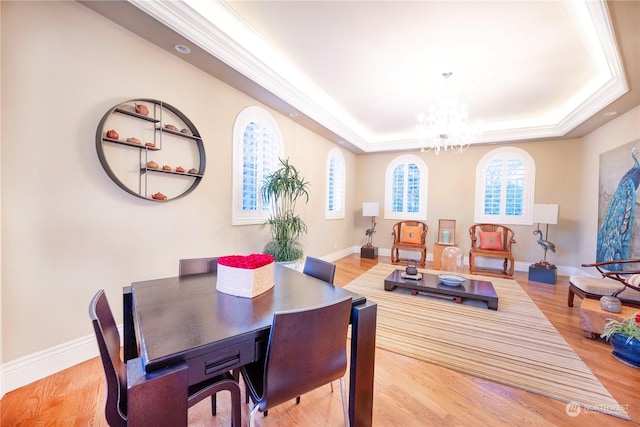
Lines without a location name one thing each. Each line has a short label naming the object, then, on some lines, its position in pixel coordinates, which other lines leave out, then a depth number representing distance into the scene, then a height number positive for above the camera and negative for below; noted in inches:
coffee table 123.8 -39.6
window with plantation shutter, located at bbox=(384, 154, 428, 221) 245.9 +21.5
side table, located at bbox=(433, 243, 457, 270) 200.8 -34.7
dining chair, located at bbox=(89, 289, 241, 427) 35.8 -27.6
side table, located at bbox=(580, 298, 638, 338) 94.0 -37.5
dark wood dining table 30.9 -19.1
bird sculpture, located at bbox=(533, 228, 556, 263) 178.8 -21.3
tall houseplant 140.4 -7.4
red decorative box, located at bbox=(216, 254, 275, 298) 53.1 -14.8
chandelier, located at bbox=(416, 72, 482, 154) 138.8 +48.5
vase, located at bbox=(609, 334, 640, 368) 80.1 -42.9
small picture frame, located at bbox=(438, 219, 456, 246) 219.5 -17.5
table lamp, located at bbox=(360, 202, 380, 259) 241.4 -20.4
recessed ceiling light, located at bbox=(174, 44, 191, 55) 94.8 +58.7
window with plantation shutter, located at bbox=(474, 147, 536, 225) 209.0 +22.7
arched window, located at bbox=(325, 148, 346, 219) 223.8 +22.4
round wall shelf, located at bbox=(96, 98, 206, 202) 84.2 +19.8
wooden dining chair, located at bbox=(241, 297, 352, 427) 39.4 -24.4
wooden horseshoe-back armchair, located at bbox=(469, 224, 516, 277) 189.8 -25.5
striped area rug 72.4 -48.0
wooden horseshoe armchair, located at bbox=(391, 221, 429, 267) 215.4 -24.1
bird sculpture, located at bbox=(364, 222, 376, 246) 244.4 -20.8
